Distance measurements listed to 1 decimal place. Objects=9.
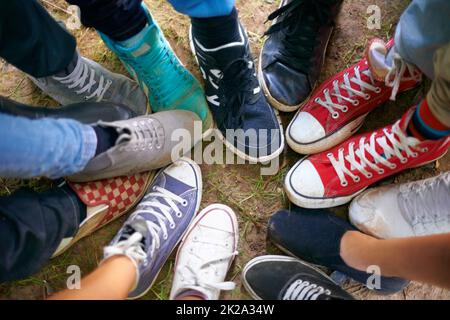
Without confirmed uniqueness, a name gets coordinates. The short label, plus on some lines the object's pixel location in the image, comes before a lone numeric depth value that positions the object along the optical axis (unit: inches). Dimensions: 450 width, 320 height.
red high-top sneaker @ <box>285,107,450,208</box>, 45.3
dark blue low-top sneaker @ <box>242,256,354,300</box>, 44.6
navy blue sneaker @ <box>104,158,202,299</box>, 42.2
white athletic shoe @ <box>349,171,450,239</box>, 45.4
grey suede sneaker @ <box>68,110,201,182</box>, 40.8
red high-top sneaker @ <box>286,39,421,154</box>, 47.9
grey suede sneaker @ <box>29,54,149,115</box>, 47.6
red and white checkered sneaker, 45.4
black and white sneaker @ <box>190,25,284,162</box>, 46.8
